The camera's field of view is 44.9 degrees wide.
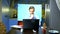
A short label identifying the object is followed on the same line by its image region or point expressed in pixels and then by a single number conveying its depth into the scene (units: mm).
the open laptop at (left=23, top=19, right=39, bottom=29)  1238
